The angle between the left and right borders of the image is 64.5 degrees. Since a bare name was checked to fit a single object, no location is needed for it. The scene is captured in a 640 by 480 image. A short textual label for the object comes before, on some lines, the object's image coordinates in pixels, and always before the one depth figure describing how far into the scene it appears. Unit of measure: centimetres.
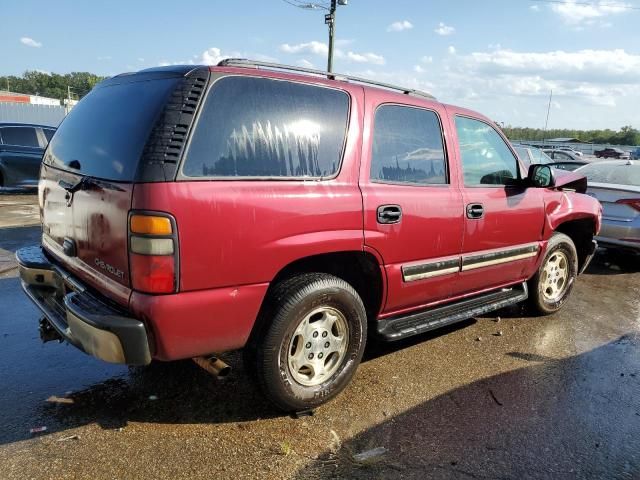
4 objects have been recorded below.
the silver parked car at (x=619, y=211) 665
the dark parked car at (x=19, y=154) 1137
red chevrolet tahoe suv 240
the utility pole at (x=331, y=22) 2111
